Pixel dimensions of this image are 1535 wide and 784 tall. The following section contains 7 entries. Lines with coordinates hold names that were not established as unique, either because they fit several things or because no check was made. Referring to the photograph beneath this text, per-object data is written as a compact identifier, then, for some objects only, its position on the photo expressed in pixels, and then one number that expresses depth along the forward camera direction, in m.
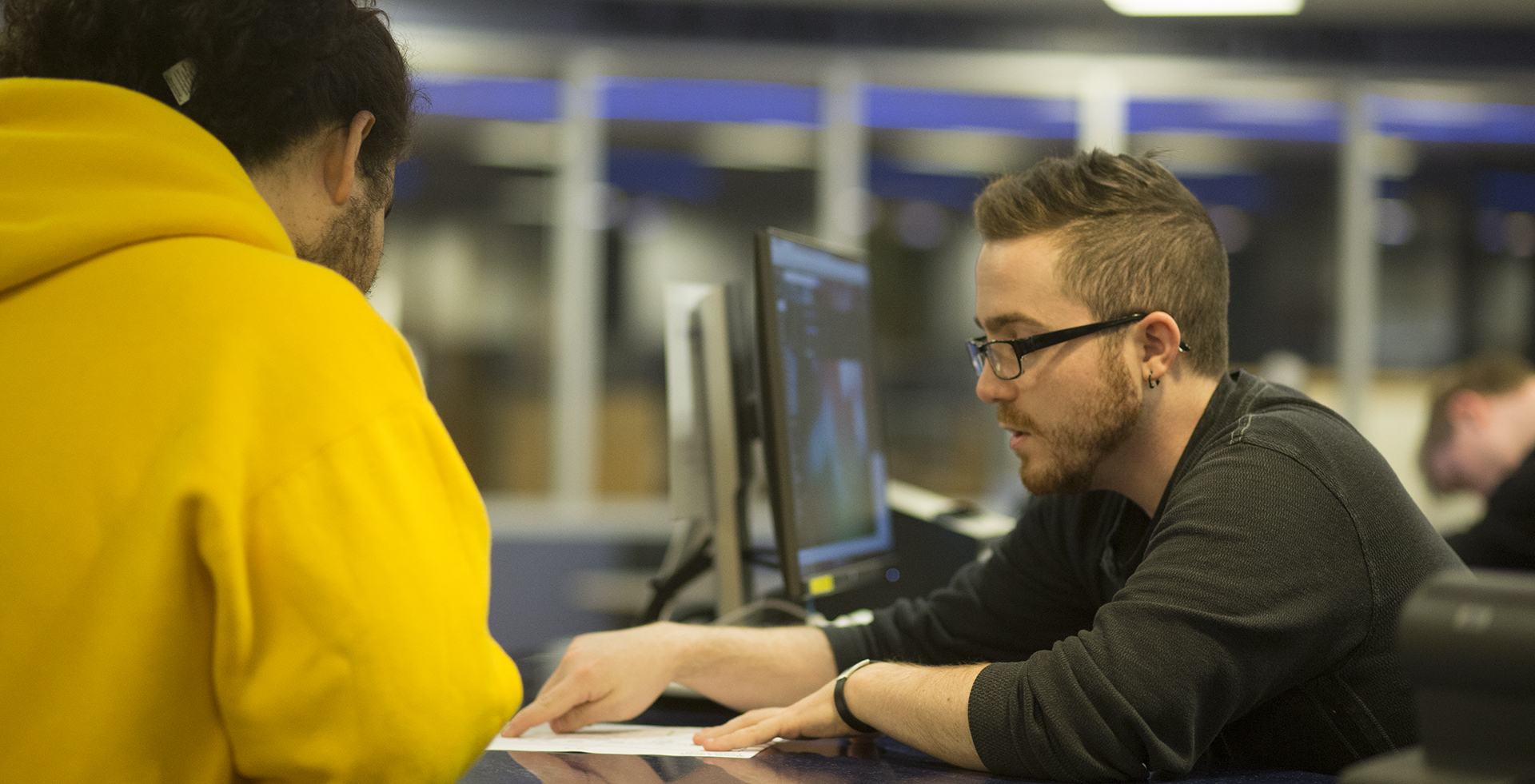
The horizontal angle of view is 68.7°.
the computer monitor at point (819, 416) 1.47
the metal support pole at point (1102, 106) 5.08
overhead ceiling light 4.28
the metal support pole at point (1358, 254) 5.12
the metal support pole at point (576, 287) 5.03
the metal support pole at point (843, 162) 5.05
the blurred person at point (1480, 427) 3.32
